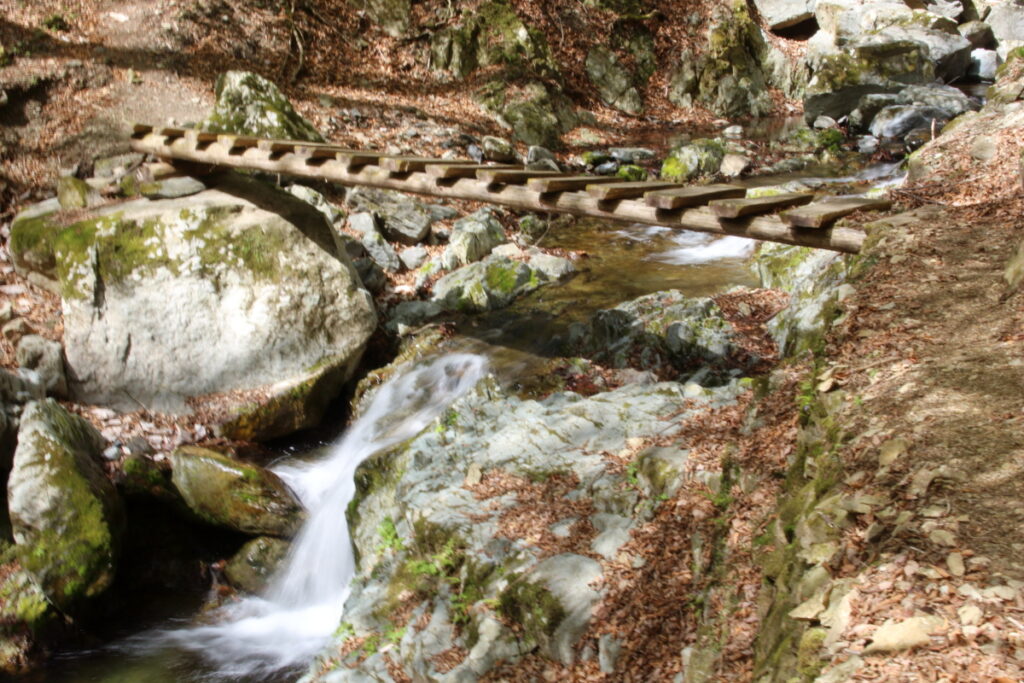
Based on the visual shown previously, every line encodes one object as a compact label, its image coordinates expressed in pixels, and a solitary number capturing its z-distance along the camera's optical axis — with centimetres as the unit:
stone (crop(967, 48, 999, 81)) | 2086
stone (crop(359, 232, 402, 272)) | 977
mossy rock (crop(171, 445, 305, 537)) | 635
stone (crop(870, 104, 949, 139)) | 1568
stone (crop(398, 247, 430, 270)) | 1005
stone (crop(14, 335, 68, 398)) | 696
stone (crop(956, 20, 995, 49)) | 2223
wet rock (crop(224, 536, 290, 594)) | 627
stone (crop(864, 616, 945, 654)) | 198
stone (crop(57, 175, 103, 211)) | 824
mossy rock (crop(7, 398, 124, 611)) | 568
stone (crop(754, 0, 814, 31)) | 2289
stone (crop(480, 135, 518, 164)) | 1333
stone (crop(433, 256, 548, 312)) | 902
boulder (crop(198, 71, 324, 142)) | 1055
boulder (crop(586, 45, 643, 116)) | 1900
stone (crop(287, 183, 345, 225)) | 1006
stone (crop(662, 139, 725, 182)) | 1424
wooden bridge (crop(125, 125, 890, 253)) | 497
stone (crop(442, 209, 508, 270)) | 999
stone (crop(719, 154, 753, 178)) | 1464
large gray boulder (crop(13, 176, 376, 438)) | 737
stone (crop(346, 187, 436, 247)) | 1055
